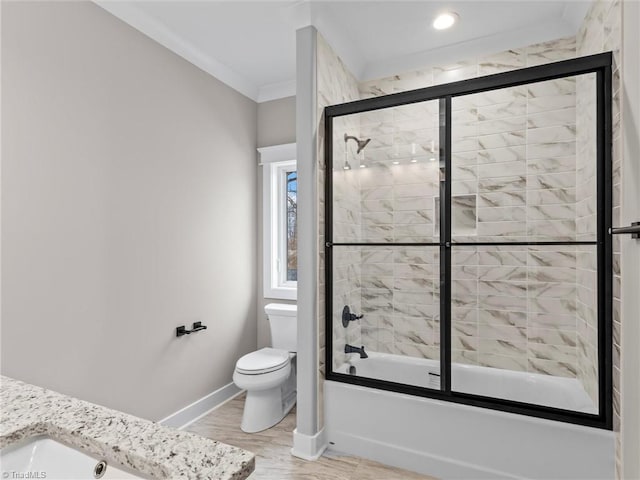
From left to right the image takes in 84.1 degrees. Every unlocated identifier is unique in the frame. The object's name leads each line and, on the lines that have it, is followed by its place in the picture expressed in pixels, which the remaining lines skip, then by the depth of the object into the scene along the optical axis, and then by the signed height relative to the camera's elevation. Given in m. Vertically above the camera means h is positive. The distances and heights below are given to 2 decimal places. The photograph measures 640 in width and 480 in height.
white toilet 2.39 -0.95
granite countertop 0.69 -0.43
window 3.18 +0.17
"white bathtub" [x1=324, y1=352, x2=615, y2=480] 1.66 -0.98
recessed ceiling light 2.16 +1.38
